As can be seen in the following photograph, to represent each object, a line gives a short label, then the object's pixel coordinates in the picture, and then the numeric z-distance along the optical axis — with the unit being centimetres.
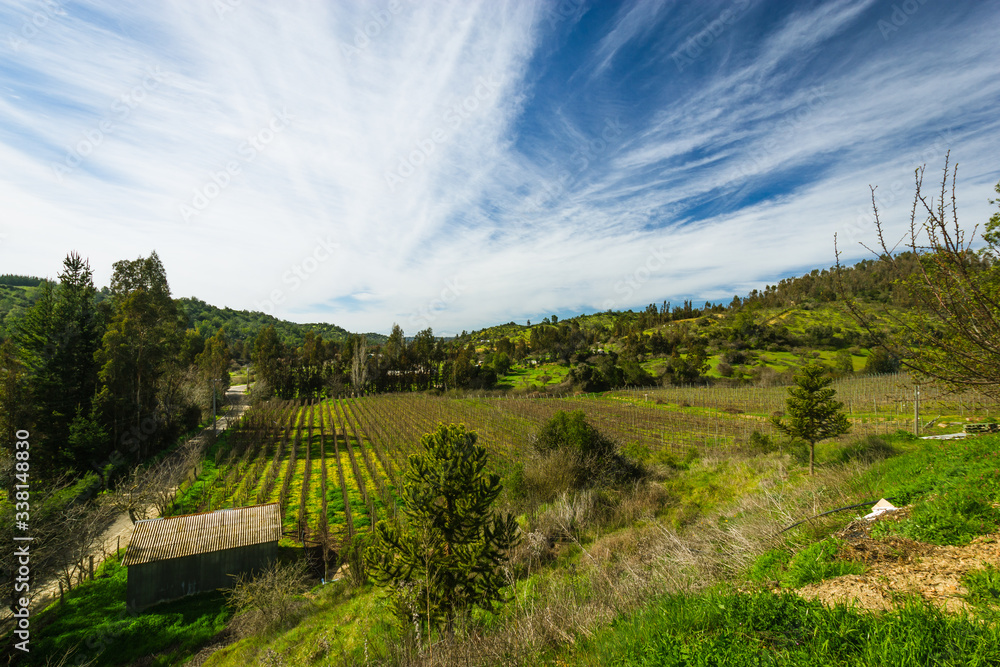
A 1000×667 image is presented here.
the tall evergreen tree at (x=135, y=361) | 2989
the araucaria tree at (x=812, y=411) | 1747
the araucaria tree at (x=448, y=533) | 943
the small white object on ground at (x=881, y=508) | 673
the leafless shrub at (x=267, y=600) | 1391
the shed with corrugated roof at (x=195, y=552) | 1600
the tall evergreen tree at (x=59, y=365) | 2545
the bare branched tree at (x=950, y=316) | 448
